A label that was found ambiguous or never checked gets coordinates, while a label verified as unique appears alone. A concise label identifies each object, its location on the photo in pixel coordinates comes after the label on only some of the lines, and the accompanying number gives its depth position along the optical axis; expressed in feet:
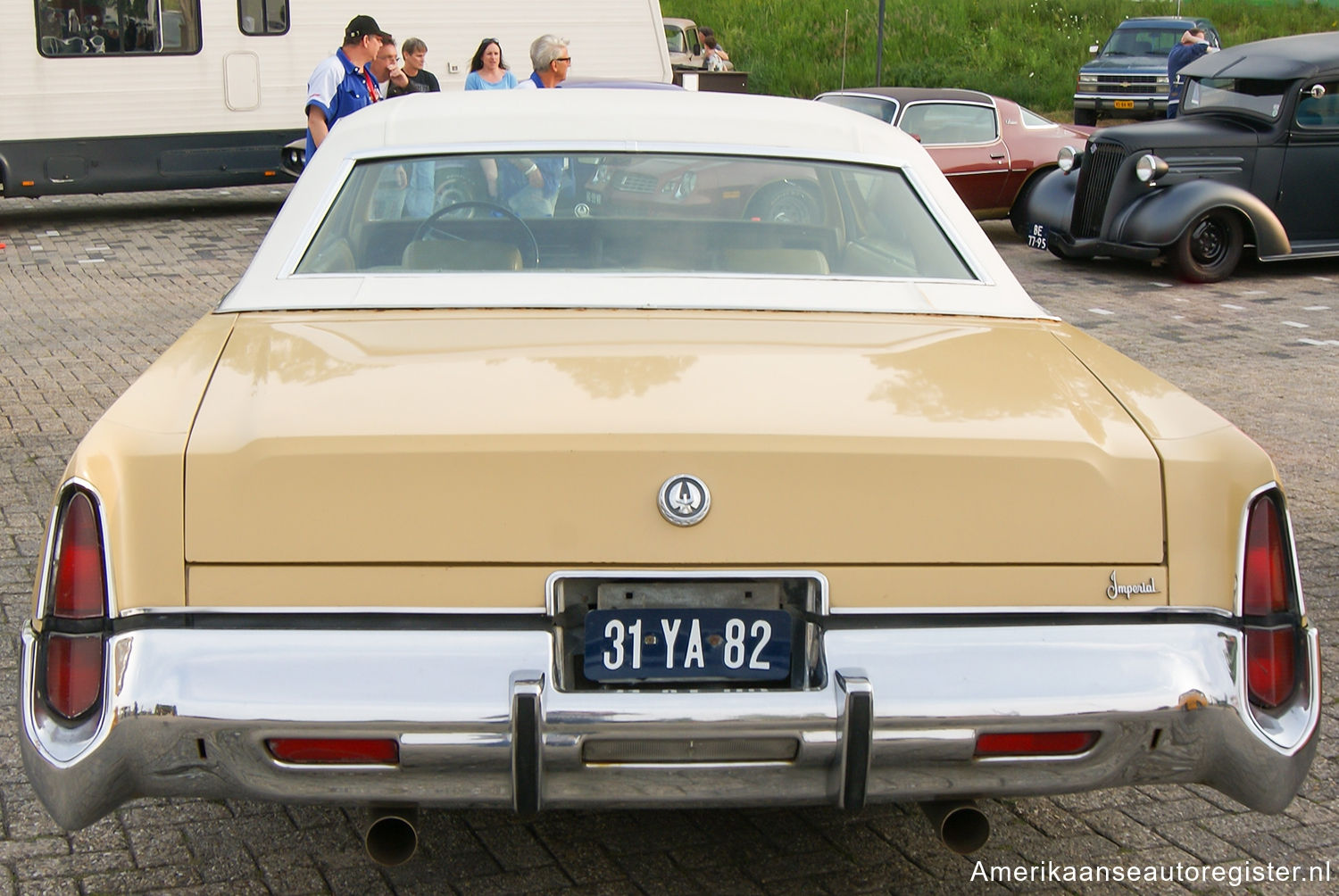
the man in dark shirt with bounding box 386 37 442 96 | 35.96
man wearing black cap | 30.27
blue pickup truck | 80.38
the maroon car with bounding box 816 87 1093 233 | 45.27
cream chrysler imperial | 7.69
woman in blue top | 35.47
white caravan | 44.27
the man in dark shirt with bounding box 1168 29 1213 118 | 62.59
